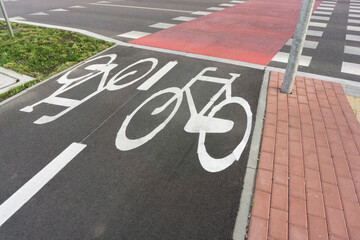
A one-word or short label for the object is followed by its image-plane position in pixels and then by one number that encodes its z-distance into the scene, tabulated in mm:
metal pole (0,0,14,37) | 9452
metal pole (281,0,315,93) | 5098
